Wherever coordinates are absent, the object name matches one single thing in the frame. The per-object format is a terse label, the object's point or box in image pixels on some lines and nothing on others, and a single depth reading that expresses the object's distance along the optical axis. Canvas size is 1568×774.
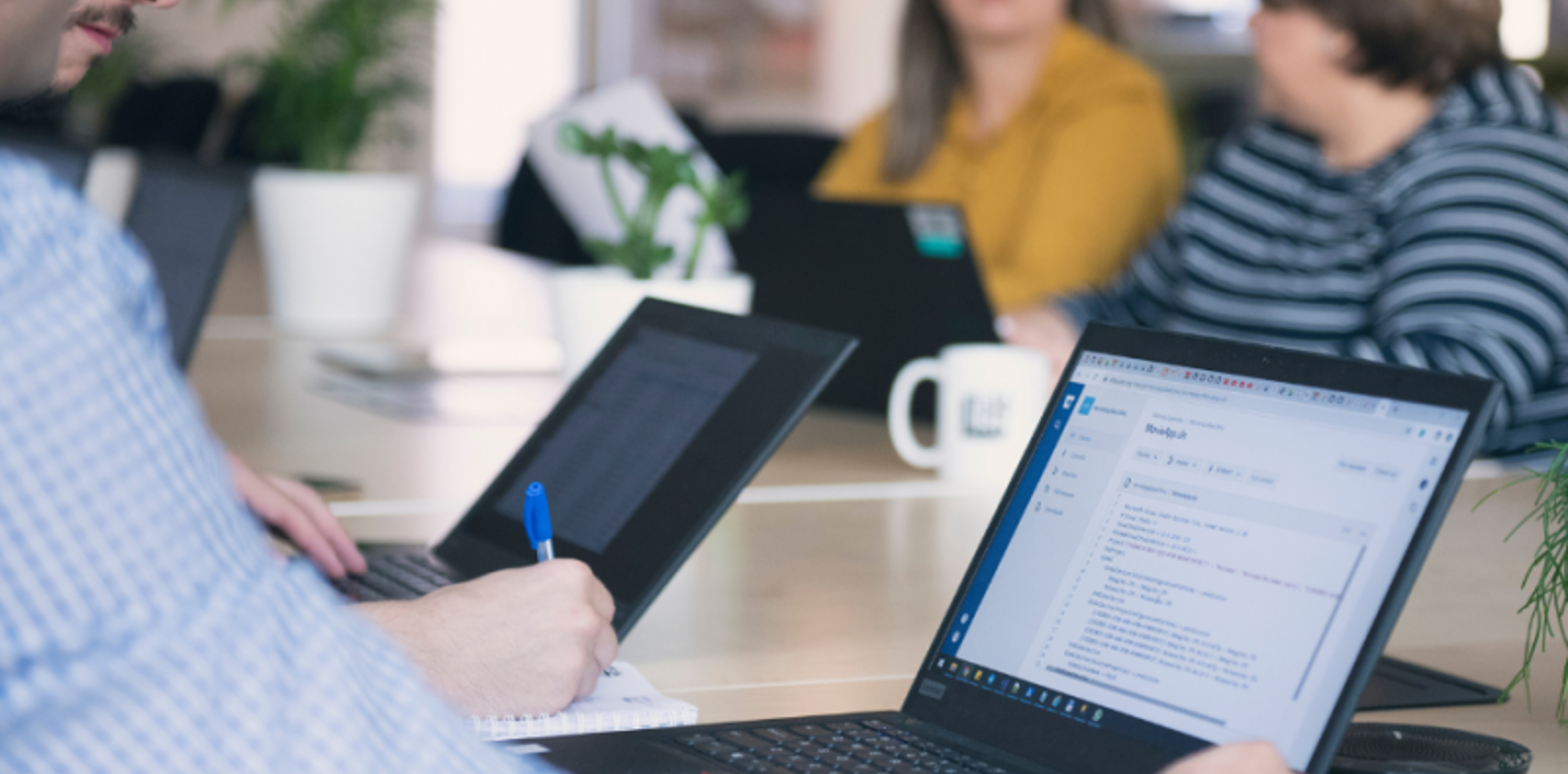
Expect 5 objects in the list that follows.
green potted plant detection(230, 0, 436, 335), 2.34
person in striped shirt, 1.77
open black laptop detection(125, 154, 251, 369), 1.73
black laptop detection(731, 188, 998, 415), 1.67
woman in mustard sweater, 2.37
